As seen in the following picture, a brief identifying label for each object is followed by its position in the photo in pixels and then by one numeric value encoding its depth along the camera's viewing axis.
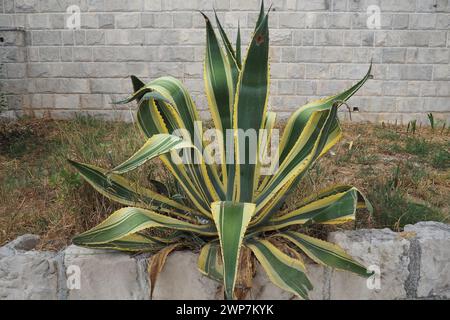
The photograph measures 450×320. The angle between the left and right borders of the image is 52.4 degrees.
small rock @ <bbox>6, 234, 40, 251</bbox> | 2.10
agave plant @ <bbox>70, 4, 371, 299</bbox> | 1.79
